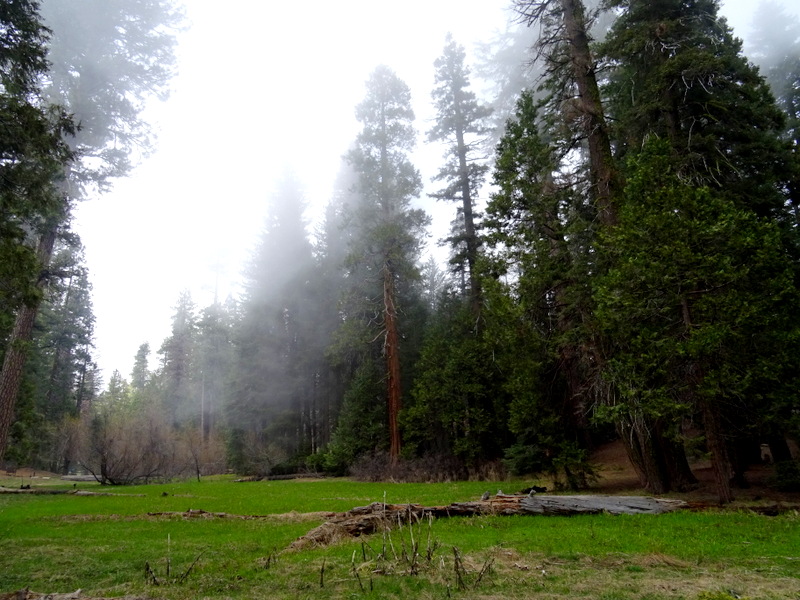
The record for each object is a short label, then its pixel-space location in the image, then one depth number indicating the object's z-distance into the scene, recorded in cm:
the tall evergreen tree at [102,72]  2095
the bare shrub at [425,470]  2123
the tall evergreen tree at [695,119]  1075
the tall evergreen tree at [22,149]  982
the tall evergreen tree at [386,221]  2652
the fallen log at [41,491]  1881
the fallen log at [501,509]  796
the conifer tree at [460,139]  2533
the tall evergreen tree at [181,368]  5222
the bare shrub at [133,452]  2589
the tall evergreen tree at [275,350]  3638
